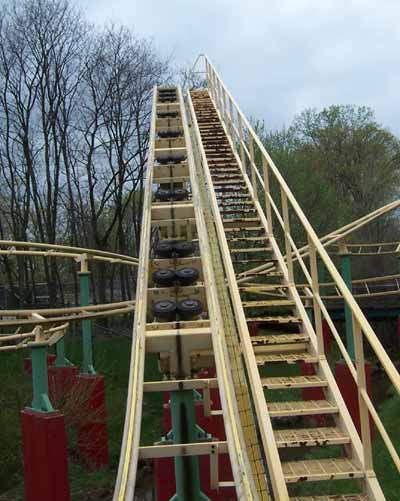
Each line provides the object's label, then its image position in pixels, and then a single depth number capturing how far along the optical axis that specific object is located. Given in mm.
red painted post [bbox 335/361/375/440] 10279
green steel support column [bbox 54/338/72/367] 12127
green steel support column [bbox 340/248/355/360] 11484
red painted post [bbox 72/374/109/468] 10867
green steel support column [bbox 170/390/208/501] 4738
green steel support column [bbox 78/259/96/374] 10879
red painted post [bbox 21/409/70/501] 7879
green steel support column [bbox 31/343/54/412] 8109
